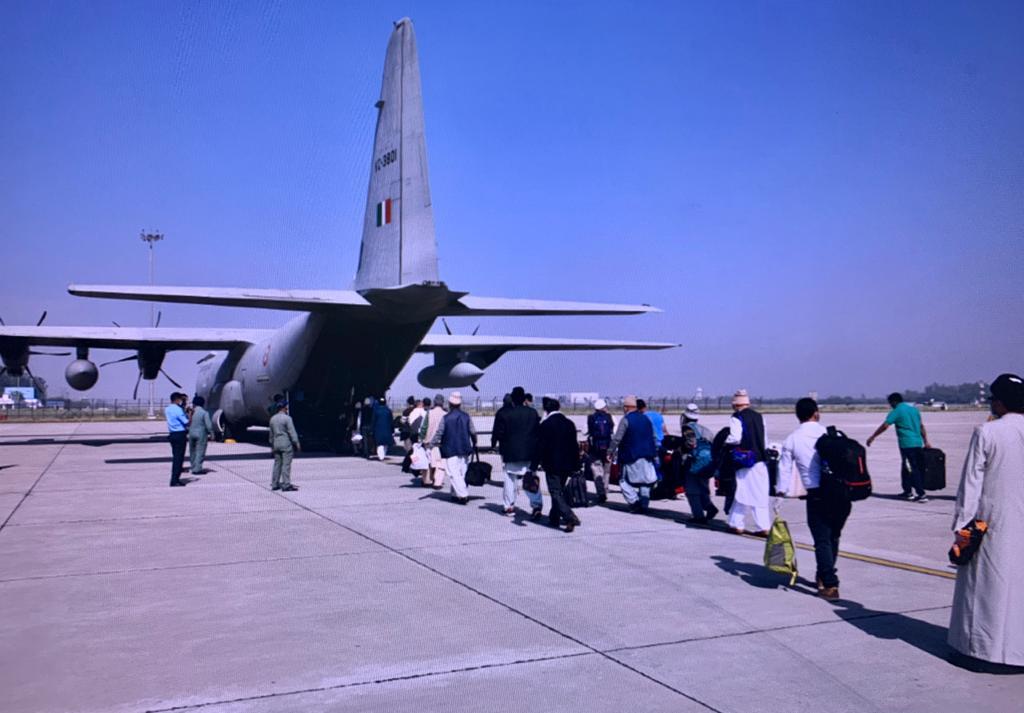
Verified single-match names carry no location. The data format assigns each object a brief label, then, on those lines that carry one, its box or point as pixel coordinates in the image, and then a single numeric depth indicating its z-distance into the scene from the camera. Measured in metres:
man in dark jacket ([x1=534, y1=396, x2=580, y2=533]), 10.24
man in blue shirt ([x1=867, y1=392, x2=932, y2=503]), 13.23
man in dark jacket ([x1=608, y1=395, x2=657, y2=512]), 11.57
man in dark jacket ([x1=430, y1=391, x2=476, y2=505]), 12.38
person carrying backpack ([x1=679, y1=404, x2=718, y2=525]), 10.46
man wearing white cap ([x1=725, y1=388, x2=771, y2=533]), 9.69
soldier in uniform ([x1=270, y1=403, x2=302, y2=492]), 13.93
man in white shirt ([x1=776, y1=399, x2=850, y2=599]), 6.88
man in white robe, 5.02
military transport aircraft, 16.80
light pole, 61.12
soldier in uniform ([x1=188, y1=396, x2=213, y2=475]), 16.57
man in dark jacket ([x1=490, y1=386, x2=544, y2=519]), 10.95
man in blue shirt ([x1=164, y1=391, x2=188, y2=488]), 14.68
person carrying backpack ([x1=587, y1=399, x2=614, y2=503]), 12.68
